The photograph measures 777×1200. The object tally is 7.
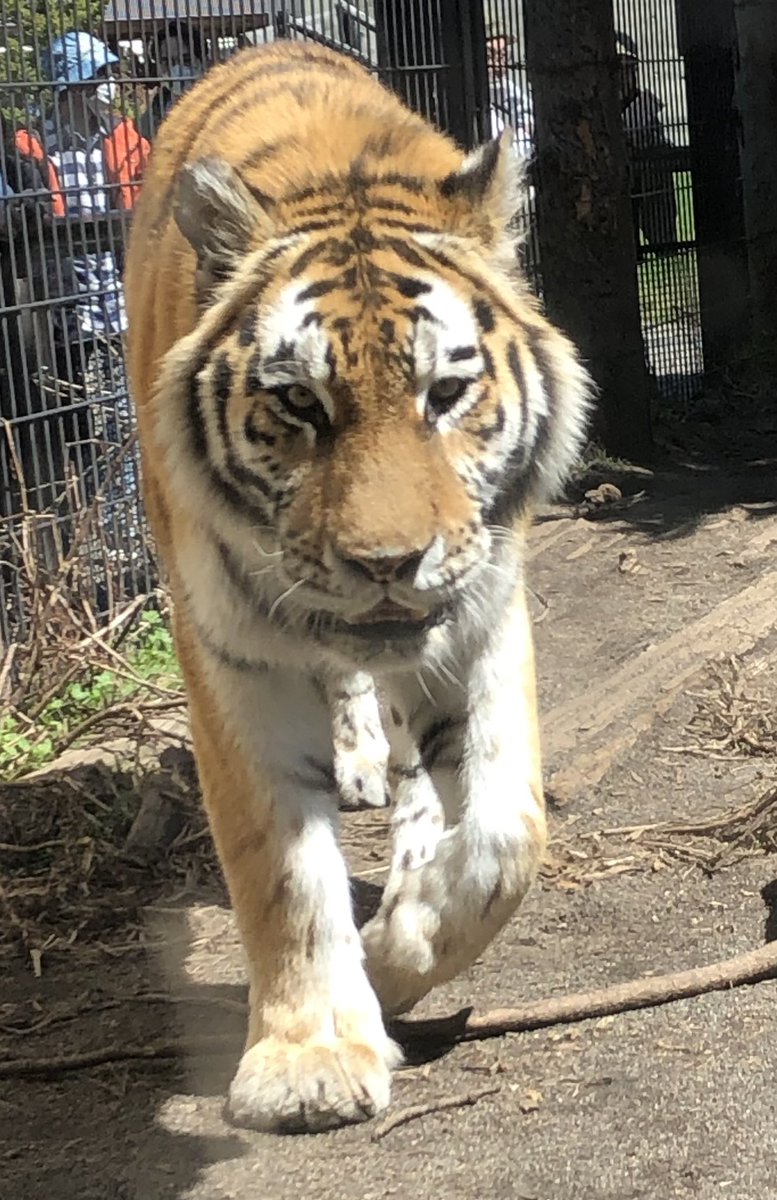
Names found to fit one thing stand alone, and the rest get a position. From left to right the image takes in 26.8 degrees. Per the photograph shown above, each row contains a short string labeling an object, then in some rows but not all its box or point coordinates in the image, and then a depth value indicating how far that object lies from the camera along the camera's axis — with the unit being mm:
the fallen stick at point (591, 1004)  2693
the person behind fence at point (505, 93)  7398
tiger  2426
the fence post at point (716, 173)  9234
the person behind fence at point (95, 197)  5098
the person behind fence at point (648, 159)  8836
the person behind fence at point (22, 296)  4918
